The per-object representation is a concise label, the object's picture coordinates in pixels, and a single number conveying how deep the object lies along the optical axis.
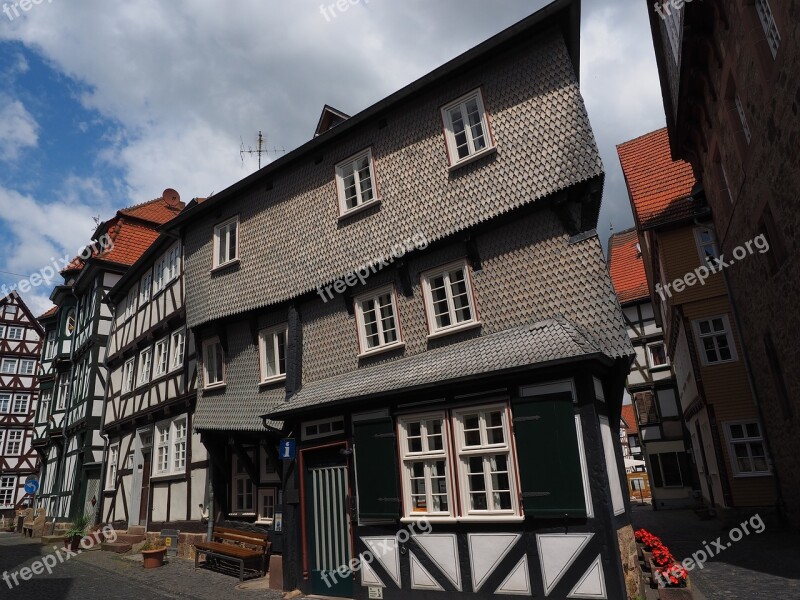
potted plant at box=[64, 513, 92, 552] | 18.28
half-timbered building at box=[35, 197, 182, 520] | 23.55
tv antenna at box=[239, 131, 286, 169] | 19.17
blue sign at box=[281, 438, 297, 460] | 11.40
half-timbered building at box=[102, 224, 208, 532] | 16.30
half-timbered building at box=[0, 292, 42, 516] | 42.50
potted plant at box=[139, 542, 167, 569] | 13.98
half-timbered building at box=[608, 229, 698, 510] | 27.39
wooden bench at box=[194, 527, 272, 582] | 12.35
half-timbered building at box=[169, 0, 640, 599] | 8.17
